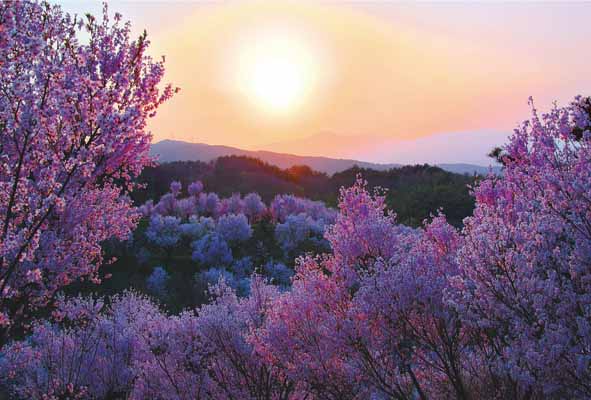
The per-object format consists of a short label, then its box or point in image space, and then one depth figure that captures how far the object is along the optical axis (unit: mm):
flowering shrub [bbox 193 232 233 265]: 35031
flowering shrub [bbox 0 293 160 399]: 15188
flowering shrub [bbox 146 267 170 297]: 31675
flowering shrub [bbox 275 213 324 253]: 37312
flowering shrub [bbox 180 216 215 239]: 39250
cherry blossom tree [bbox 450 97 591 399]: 5594
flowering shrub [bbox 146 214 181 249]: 37750
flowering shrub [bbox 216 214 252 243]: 37562
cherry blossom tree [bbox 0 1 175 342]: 5859
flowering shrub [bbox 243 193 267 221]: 48062
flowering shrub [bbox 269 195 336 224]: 47250
